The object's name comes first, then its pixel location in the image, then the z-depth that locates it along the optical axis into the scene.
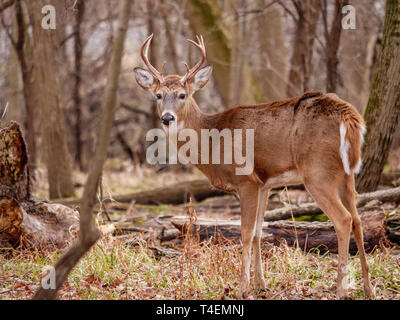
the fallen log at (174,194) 9.88
